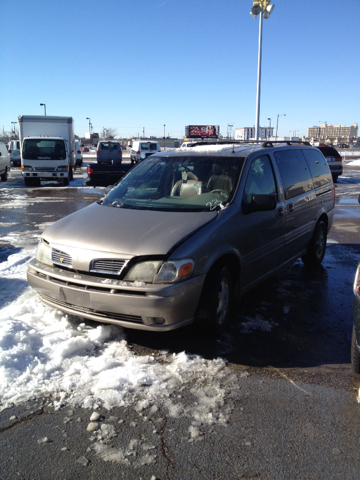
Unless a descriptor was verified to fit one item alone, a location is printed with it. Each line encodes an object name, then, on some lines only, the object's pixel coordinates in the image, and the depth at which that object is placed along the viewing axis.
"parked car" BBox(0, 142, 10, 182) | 20.42
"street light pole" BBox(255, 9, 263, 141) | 21.68
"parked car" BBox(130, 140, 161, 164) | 32.88
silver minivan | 3.63
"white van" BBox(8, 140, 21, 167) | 33.19
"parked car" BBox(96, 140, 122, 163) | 29.34
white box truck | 19.00
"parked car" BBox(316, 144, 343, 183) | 20.69
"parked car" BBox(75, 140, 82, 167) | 30.36
